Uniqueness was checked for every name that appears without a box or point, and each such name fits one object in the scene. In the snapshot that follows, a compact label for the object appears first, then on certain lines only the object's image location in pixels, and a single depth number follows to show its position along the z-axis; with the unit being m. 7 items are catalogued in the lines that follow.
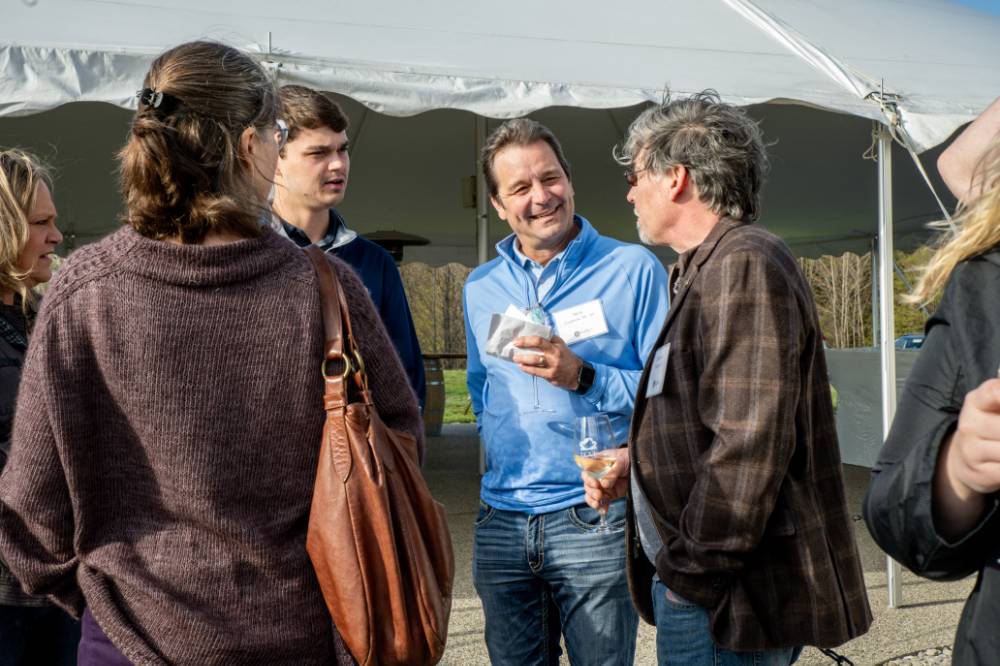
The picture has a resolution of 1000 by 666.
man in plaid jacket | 1.64
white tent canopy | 3.68
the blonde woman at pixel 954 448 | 0.91
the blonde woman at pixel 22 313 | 1.96
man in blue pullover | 2.21
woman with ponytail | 1.29
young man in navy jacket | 2.52
